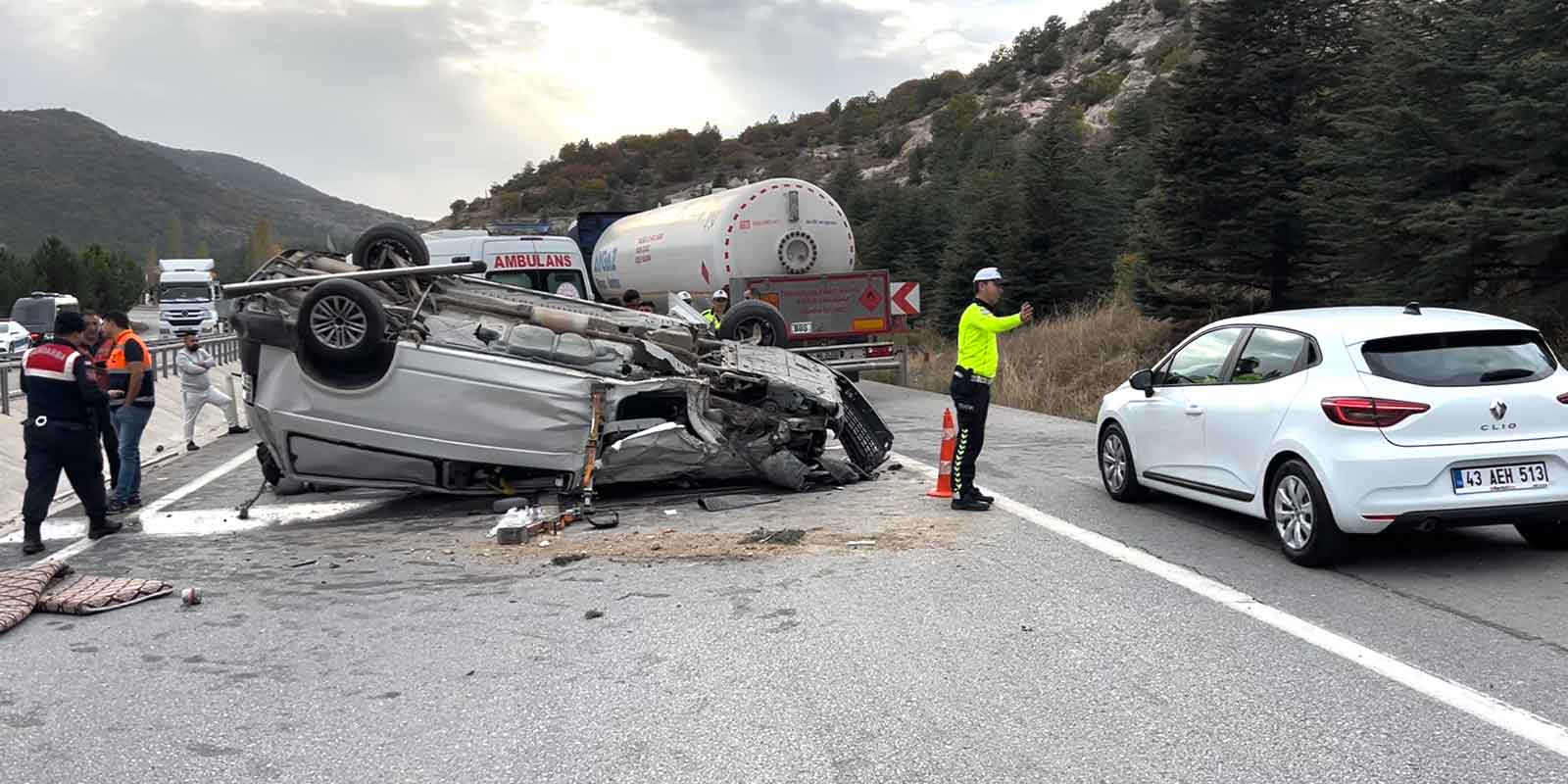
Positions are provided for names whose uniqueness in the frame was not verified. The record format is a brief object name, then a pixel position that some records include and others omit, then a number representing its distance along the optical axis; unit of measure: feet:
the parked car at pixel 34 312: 132.87
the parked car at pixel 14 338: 109.67
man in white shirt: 46.74
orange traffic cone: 29.86
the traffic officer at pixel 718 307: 45.96
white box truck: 154.40
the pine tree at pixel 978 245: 101.65
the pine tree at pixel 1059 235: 98.68
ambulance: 51.42
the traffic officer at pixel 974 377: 27.91
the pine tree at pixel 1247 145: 66.49
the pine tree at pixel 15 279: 211.61
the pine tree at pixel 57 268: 222.69
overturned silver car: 27.68
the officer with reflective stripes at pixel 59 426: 26.21
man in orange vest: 32.04
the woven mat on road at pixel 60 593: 20.02
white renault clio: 19.86
